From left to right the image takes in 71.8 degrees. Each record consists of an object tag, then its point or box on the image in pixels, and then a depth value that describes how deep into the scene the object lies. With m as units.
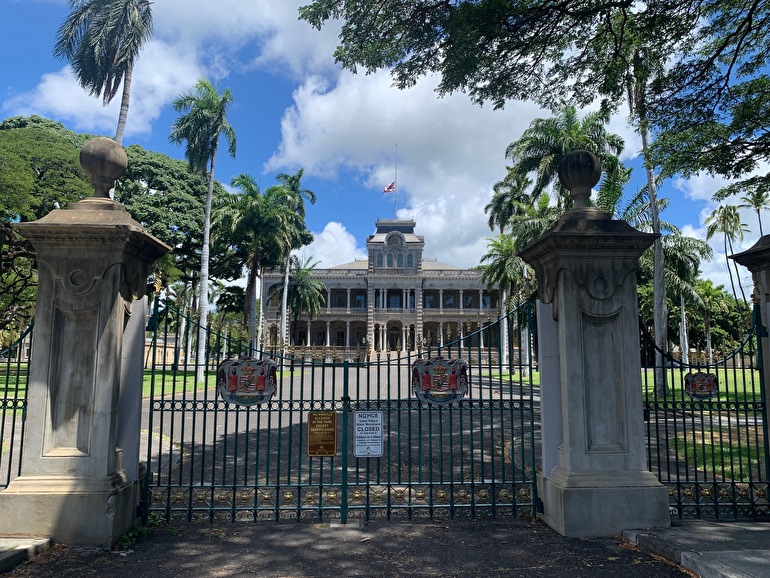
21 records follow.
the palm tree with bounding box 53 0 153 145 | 21.12
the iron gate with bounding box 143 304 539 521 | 5.32
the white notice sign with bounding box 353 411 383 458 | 5.34
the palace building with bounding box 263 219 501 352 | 64.75
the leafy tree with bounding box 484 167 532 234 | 33.25
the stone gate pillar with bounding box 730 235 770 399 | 5.59
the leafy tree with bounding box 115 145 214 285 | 28.53
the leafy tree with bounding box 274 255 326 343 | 50.56
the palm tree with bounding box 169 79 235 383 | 26.94
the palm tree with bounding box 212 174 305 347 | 32.22
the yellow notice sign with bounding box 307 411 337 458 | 5.26
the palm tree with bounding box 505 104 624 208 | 22.06
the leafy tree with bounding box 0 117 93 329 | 16.52
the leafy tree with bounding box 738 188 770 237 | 22.52
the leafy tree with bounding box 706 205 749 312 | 31.23
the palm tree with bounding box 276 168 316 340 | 38.12
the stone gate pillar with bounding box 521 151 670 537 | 4.92
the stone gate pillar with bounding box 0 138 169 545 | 4.61
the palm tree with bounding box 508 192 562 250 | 24.00
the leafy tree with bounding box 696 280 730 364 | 46.09
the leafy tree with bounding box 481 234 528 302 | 28.77
